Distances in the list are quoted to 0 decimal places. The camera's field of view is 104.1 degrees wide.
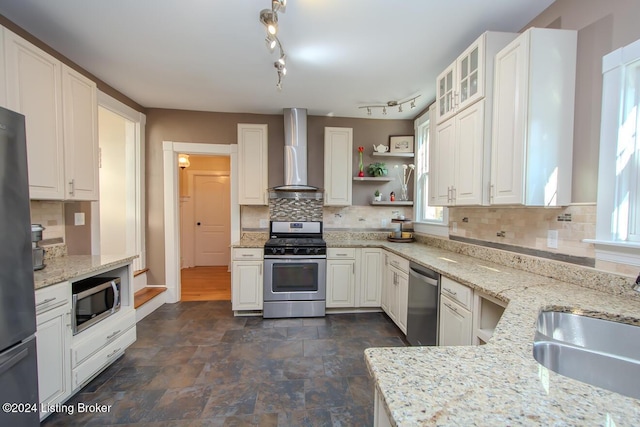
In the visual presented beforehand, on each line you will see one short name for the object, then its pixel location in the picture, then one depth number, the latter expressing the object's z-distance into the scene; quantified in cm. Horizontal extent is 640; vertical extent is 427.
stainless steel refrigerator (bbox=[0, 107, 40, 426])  117
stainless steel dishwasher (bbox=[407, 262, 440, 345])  192
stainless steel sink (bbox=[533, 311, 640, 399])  91
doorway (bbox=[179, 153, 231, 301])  535
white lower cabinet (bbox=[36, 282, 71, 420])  144
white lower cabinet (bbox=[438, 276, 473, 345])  156
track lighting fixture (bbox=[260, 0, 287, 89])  135
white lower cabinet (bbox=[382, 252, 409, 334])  243
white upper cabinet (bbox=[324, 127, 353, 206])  328
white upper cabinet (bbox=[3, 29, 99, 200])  160
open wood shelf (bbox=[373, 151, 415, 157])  337
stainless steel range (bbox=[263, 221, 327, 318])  294
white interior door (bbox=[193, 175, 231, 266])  546
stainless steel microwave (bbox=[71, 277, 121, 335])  170
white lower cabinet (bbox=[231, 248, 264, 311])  297
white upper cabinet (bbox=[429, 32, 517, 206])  172
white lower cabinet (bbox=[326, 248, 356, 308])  305
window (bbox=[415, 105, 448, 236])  316
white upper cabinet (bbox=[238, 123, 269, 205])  318
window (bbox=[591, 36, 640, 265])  122
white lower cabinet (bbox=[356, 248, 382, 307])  309
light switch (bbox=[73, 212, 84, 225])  233
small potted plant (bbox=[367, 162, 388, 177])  341
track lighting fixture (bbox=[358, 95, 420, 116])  297
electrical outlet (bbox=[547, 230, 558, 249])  159
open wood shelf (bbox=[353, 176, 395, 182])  335
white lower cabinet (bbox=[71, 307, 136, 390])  167
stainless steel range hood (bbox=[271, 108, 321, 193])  322
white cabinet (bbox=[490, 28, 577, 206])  147
